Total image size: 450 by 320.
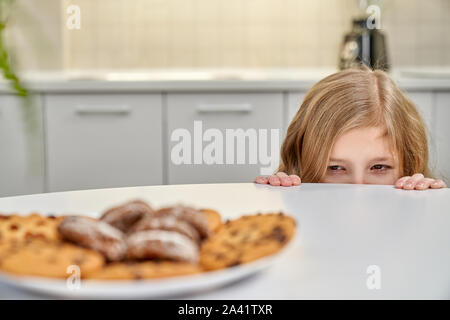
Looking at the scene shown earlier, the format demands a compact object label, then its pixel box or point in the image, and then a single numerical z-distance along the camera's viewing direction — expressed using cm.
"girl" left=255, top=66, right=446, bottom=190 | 129
